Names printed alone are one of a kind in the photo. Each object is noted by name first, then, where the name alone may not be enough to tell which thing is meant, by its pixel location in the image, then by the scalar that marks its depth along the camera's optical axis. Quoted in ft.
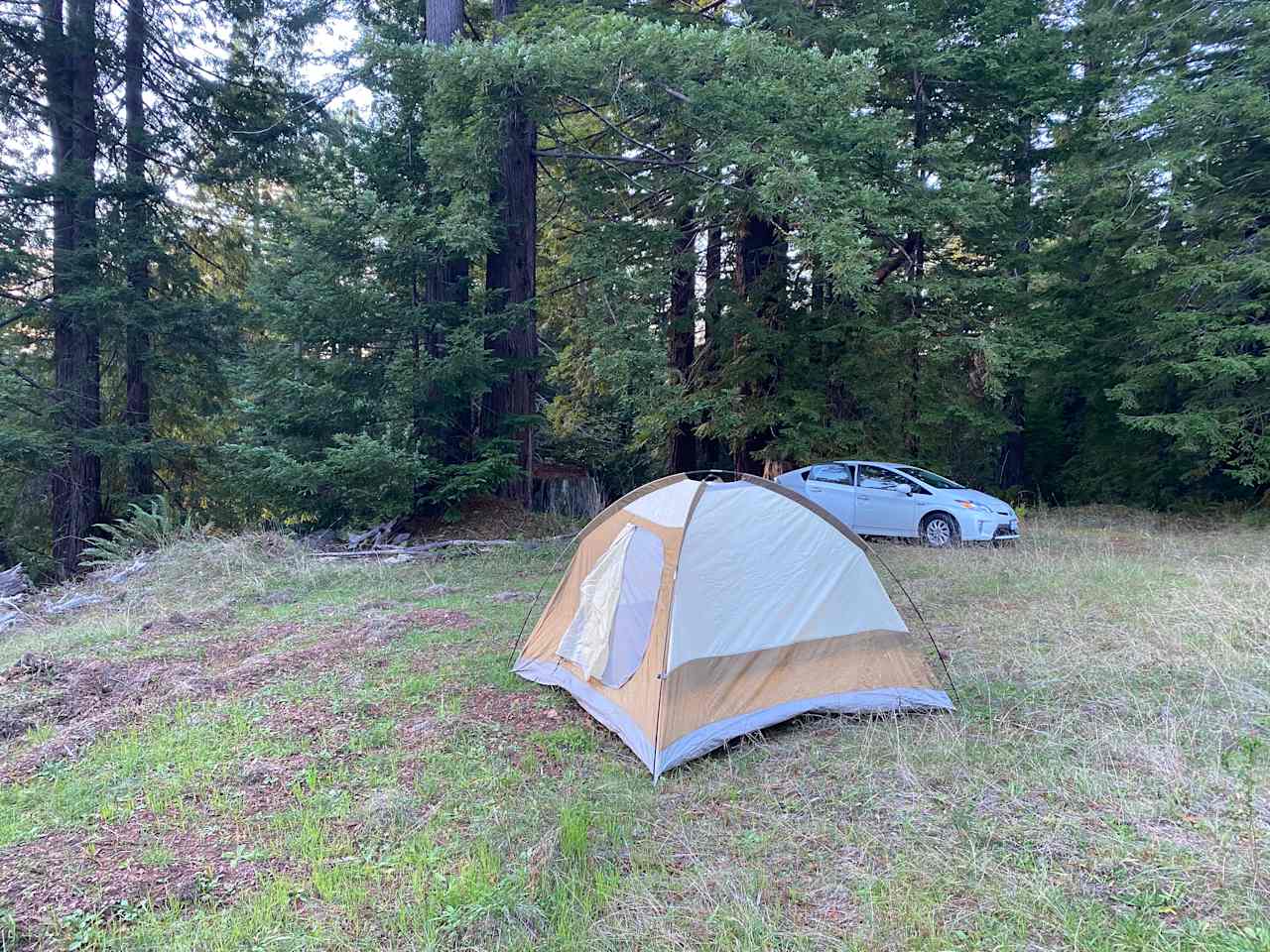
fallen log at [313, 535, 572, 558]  31.71
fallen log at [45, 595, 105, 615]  25.70
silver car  33.14
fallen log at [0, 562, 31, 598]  31.07
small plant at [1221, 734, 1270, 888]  9.15
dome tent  13.17
